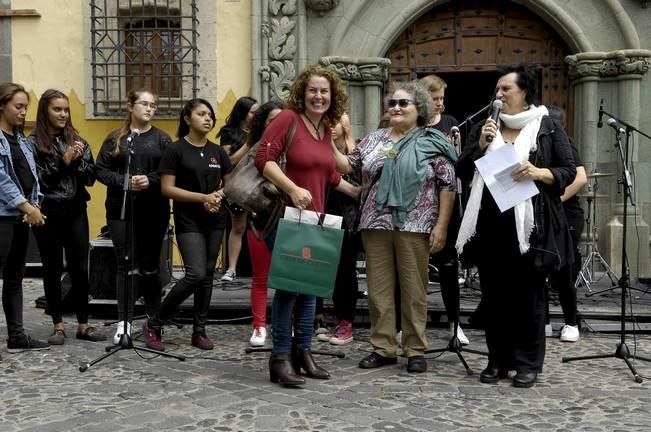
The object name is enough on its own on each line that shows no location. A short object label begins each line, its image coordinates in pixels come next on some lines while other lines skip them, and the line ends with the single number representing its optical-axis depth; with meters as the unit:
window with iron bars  10.52
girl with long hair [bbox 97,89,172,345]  6.26
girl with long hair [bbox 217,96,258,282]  6.99
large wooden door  10.49
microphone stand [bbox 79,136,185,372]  5.72
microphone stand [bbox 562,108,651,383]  5.49
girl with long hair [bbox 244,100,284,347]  6.06
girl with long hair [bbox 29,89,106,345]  6.20
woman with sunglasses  5.26
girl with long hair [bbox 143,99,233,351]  5.93
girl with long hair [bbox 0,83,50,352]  5.70
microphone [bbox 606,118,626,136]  5.52
